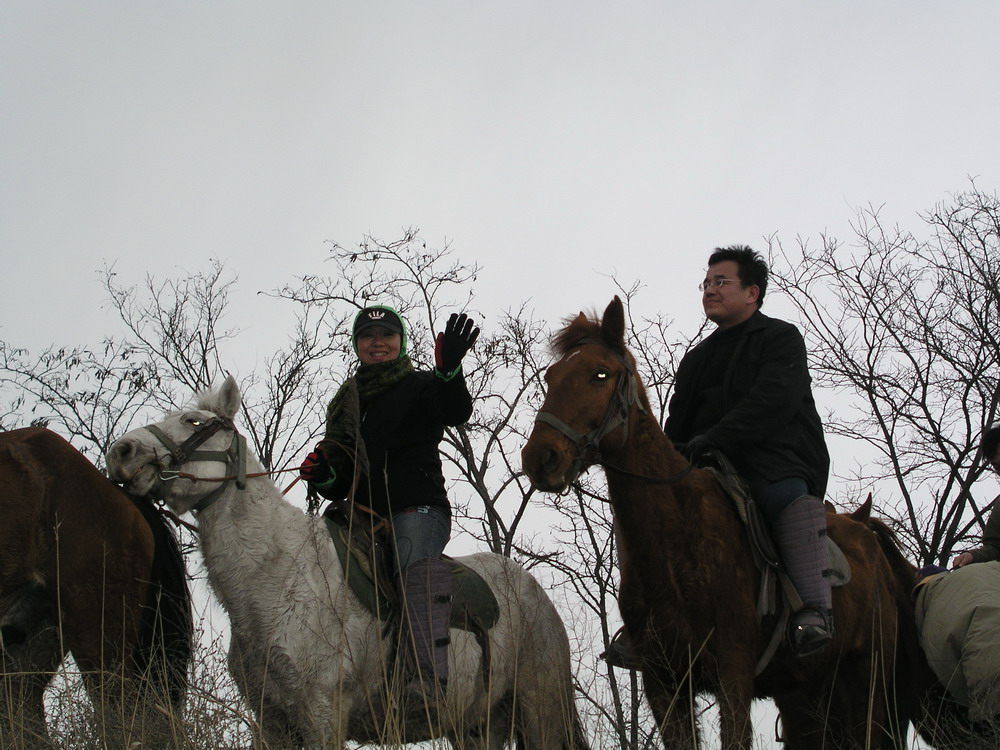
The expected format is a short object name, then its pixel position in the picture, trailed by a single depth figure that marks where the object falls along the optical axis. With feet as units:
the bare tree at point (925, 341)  49.24
